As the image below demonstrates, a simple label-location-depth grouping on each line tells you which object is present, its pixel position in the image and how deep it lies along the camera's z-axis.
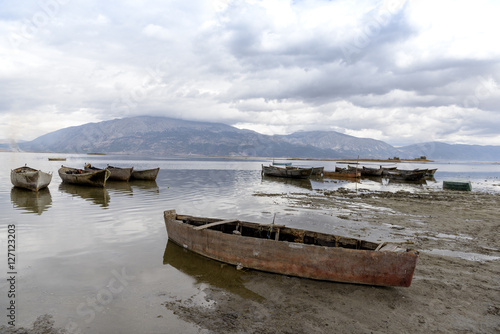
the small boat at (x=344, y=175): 50.53
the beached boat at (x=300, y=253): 7.44
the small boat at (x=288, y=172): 46.72
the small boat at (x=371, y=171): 55.50
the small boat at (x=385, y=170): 55.36
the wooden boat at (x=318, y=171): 54.01
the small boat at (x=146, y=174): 35.72
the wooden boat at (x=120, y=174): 34.03
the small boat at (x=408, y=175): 47.94
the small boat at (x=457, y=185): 33.19
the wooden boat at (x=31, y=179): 24.61
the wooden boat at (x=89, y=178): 27.80
